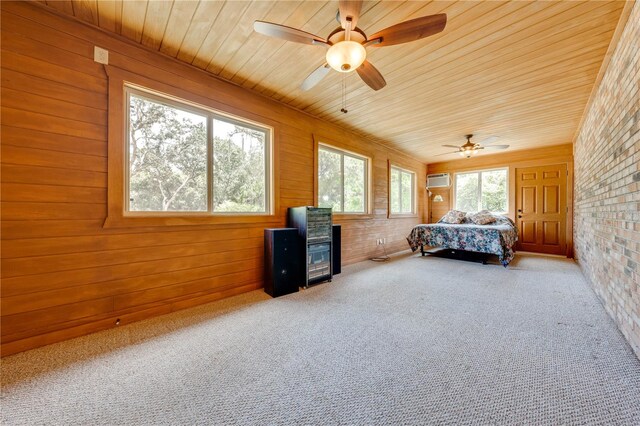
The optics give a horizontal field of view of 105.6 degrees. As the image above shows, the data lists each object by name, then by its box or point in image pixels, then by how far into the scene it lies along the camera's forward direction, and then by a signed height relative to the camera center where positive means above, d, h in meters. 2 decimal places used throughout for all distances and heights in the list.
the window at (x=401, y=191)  6.02 +0.52
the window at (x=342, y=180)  4.29 +0.59
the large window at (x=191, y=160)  2.37 +0.59
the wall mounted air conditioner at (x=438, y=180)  6.90 +0.87
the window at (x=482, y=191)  6.20 +0.52
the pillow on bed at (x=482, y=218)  5.39 -0.17
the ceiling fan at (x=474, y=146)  4.91 +1.34
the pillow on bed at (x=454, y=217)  5.71 -0.16
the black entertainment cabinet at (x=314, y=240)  3.25 -0.41
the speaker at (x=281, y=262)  2.97 -0.64
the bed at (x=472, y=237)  4.33 -0.53
